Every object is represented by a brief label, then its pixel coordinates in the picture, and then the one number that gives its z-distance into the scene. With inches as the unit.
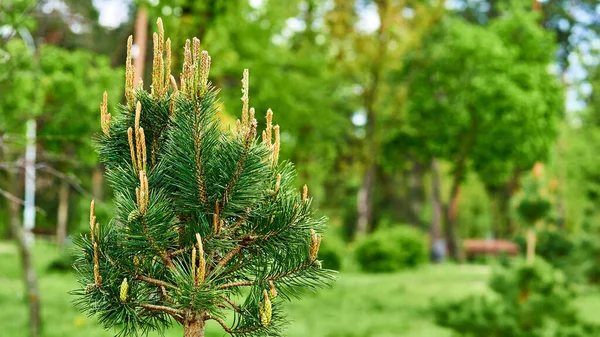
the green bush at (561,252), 679.1
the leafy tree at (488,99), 838.5
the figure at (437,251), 1189.7
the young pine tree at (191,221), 138.5
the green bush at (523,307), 525.6
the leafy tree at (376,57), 1012.5
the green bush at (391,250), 992.9
